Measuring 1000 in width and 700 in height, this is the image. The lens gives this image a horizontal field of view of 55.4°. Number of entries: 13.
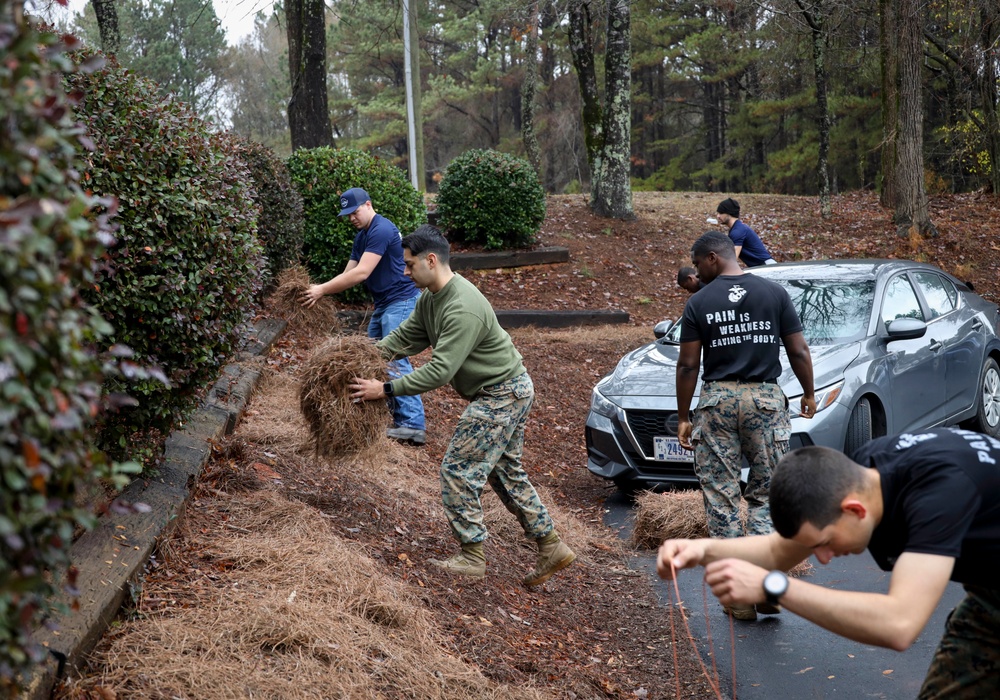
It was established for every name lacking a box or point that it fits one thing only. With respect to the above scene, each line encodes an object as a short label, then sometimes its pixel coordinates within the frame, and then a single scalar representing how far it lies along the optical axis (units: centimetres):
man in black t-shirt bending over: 250
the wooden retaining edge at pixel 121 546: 335
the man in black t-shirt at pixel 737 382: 558
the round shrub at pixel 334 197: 1235
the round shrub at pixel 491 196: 1600
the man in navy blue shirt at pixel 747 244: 1055
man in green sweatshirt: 530
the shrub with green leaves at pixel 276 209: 1024
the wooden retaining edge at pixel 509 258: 1585
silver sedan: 716
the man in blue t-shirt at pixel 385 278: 786
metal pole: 2217
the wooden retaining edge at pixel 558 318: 1372
